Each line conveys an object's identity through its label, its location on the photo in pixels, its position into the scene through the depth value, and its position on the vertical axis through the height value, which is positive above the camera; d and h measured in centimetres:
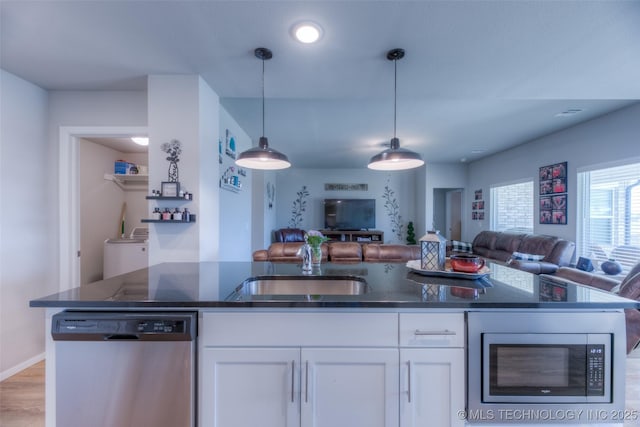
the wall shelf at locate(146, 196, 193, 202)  216 +9
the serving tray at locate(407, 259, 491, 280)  149 -35
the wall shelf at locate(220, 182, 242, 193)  308 +28
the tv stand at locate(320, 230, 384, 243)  722 -65
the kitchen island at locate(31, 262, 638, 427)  111 -62
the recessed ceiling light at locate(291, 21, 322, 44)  162 +110
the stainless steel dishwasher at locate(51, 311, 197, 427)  109 -68
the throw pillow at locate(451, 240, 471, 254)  554 -73
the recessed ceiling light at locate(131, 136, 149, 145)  335 +86
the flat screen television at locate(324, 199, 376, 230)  729 -6
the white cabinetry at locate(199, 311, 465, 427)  112 -66
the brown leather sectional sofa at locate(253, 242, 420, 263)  369 -58
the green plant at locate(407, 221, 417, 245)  716 -63
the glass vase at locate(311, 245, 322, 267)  185 -31
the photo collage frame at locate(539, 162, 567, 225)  403 +28
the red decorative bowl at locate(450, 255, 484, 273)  152 -29
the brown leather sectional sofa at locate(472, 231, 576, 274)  359 -59
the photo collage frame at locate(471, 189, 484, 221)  616 +10
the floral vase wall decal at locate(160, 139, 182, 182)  225 +46
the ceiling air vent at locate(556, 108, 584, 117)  329 +123
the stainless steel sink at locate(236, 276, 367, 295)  162 -45
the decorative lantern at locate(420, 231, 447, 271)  162 -25
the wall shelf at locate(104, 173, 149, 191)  400 +45
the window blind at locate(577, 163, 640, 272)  318 -3
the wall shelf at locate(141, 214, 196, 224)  219 -9
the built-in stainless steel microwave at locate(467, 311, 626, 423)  110 -62
